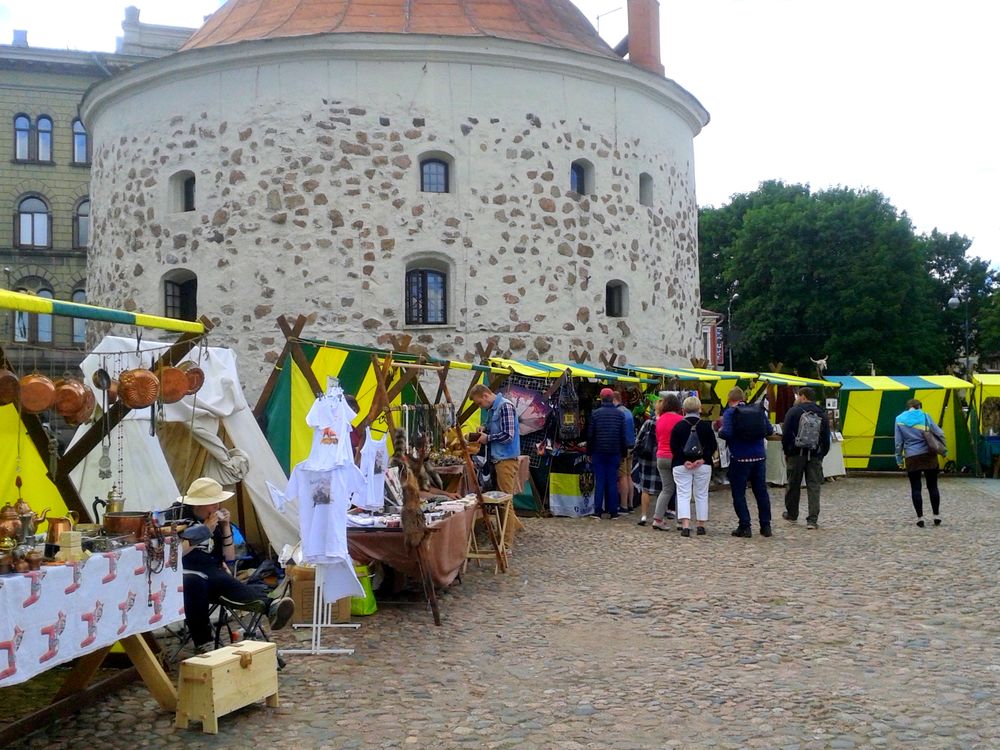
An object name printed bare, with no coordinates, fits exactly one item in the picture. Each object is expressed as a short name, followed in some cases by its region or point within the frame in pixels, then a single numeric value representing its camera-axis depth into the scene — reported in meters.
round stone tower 16.14
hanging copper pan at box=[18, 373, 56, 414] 5.68
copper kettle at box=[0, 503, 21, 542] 4.93
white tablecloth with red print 4.26
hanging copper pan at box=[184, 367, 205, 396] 6.48
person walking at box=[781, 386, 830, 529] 11.59
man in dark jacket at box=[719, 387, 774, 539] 10.98
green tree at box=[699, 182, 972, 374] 36.38
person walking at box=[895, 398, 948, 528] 11.64
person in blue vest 11.13
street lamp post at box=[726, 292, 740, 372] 40.03
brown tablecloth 7.33
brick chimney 19.72
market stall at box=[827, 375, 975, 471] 20.11
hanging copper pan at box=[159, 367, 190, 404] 6.39
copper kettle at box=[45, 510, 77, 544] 5.06
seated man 6.01
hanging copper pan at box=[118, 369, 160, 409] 5.79
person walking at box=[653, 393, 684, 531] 11.51
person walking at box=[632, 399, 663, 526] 12.20
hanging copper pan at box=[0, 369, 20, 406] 5.67
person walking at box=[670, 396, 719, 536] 11.04
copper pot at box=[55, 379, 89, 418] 6.03
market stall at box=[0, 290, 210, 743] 4.36
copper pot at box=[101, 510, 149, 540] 5.17
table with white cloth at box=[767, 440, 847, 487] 17.23
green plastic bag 7.39
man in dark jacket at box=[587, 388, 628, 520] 12.41
